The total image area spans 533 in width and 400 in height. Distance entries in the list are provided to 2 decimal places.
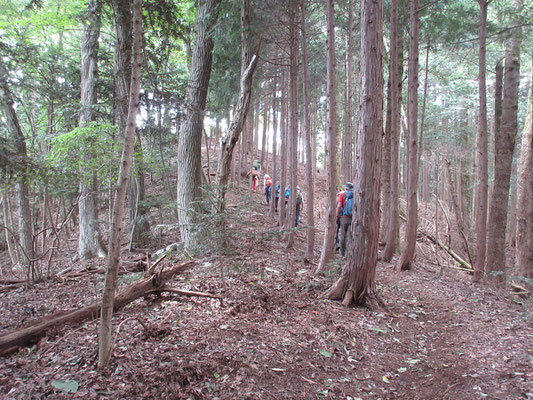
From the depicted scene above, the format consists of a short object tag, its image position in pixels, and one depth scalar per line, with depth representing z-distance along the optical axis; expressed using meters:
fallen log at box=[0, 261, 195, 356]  3.41
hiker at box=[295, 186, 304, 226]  12.76
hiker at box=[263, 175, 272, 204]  17.25
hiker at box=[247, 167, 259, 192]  17.88
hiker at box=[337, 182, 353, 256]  9.02
